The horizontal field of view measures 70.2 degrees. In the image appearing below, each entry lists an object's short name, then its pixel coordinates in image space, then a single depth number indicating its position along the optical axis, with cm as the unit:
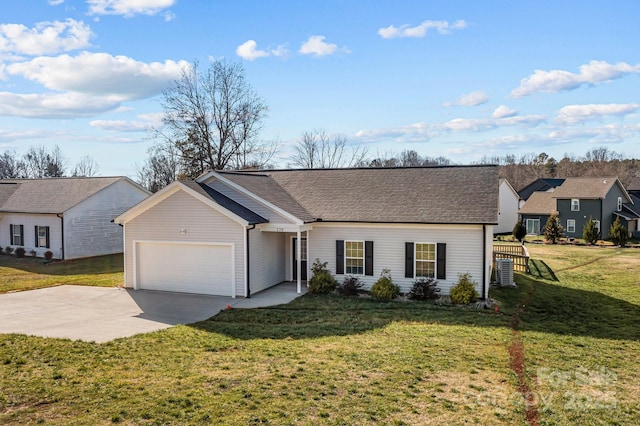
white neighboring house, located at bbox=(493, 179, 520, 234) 5134
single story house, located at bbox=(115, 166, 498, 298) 1684
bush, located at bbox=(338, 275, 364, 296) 1750
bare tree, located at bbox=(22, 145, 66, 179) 7606
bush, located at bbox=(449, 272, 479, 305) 1594
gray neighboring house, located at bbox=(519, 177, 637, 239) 4406
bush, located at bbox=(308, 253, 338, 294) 1758
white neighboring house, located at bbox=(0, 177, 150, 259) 2856
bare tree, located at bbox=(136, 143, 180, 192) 4322
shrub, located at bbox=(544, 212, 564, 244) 4088
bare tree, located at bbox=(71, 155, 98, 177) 7931
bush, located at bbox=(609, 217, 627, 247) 3797
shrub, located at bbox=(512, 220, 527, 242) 3938
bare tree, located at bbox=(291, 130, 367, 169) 5856
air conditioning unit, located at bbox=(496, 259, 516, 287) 1997
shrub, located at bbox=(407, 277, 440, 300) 1667
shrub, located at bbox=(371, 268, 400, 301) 1673
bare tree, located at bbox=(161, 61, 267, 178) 4150
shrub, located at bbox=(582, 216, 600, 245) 3928
